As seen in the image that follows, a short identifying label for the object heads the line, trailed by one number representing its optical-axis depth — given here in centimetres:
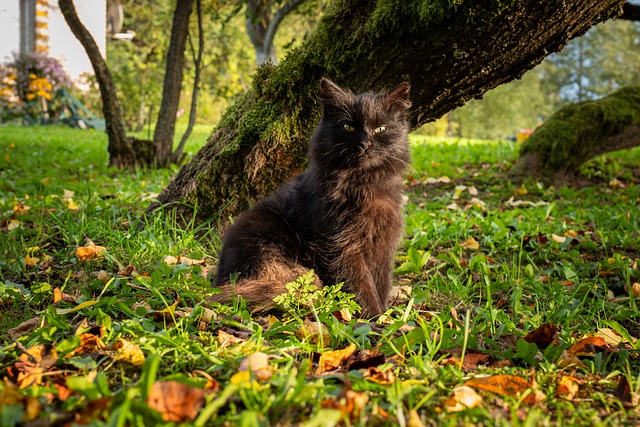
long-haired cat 286
